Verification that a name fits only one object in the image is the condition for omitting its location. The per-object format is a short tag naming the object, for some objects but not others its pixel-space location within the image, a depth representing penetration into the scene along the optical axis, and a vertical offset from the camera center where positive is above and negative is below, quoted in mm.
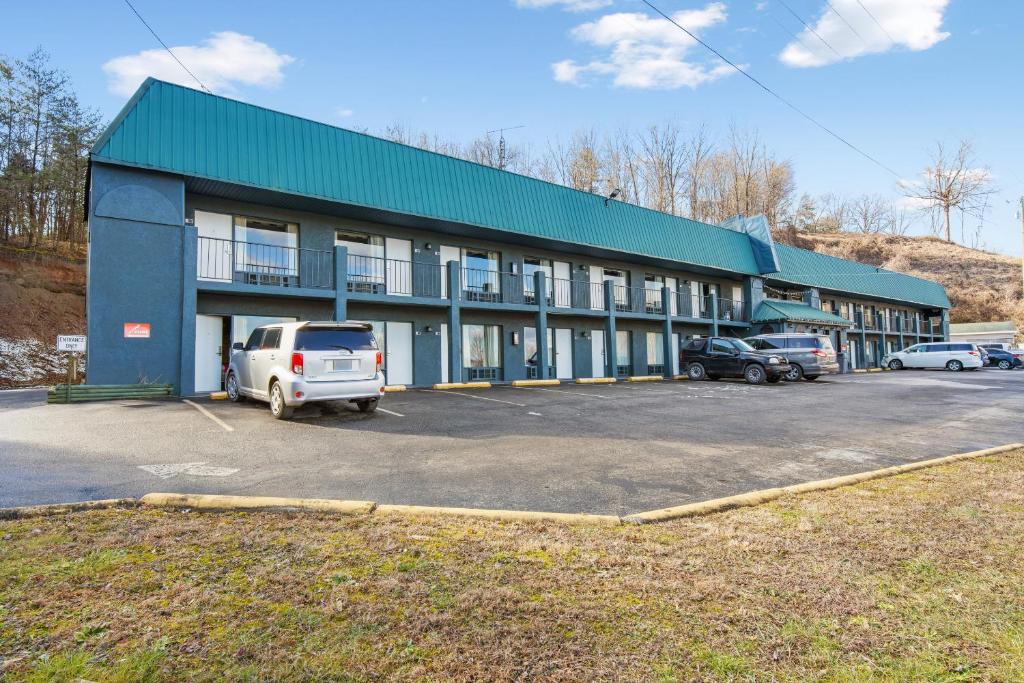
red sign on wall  12898 +903
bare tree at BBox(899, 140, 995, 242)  65562 +20744
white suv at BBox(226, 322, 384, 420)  9586 -18
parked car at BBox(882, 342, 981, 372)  31828 -159
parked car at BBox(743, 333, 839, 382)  21828 +146
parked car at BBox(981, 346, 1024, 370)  36609 -410
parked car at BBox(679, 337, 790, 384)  20375 -151
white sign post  12094 +590
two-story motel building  13148 +3627
